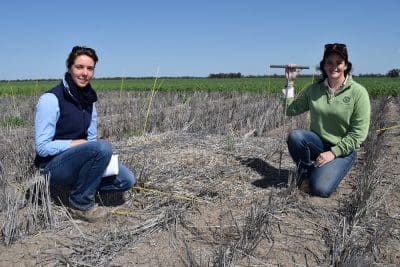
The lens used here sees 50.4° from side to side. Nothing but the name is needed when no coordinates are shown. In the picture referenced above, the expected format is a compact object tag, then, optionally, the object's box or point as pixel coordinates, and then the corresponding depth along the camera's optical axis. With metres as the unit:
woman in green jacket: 4.00
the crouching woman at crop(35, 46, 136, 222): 3.27
